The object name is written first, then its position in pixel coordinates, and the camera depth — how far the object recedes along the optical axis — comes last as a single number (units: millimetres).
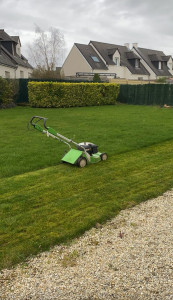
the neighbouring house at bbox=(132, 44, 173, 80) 42938
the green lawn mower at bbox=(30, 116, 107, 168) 6408
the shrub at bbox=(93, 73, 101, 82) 29136
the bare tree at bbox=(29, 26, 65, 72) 43125
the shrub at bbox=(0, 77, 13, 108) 19594
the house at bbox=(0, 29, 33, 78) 25681
